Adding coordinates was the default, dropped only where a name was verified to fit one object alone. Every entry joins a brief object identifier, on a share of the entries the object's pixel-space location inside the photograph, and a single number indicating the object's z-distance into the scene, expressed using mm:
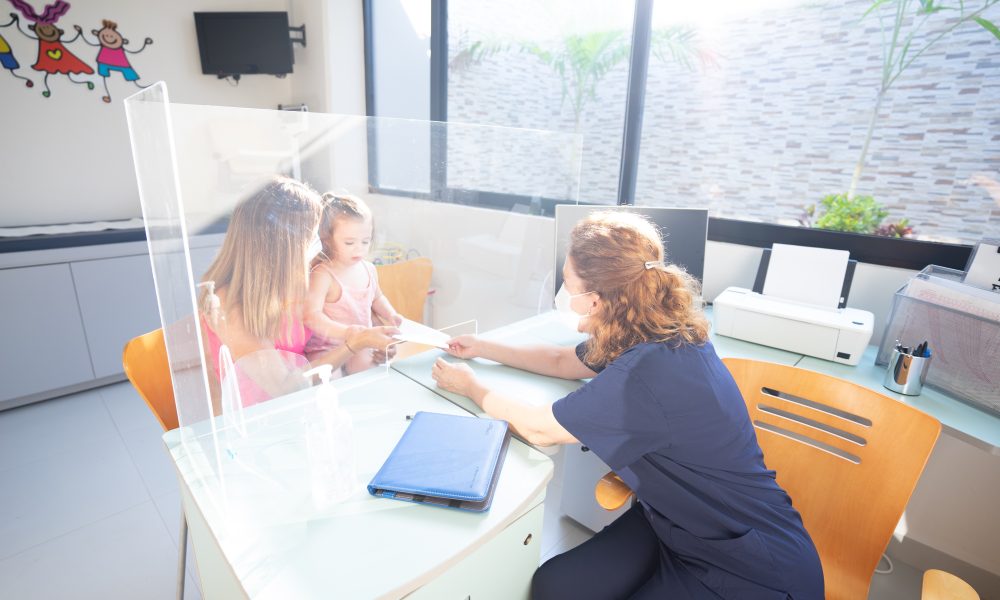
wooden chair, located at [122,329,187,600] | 1241
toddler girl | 1027
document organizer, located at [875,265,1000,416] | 1284
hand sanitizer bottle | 909
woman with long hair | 856
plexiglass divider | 811
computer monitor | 1826
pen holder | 1365
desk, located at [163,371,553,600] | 742
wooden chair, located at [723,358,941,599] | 1069
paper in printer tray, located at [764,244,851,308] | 1694
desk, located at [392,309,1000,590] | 1386
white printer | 1544
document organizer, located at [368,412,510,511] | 879
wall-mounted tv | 3160
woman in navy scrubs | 981
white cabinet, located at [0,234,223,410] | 2449
